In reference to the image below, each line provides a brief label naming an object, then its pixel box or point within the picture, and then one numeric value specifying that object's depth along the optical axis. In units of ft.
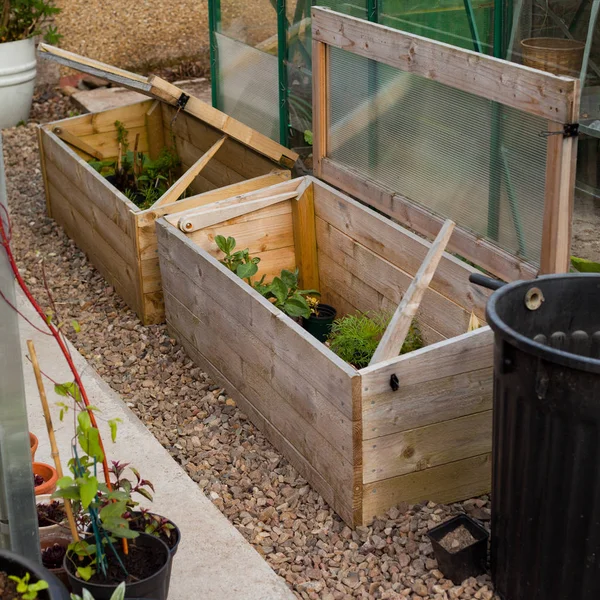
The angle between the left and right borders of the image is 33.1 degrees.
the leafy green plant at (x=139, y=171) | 18.99
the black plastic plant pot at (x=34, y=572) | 7.82
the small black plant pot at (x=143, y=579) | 8.49
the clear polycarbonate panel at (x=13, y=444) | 8.12
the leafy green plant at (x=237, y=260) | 14.10
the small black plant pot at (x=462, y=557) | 10.05
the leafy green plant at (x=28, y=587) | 7.67
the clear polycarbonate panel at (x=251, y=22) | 19.20
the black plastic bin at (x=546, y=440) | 8.38
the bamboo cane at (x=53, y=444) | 8.16
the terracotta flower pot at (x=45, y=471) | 10.84
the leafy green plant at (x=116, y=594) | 7.78
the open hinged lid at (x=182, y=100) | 16.85
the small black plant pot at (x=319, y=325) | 14.55
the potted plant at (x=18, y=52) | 25.21
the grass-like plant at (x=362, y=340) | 13.00
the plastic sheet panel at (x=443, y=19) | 15.29
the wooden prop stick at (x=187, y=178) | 16.10
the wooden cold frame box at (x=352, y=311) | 10.62
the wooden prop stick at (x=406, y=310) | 10.96
